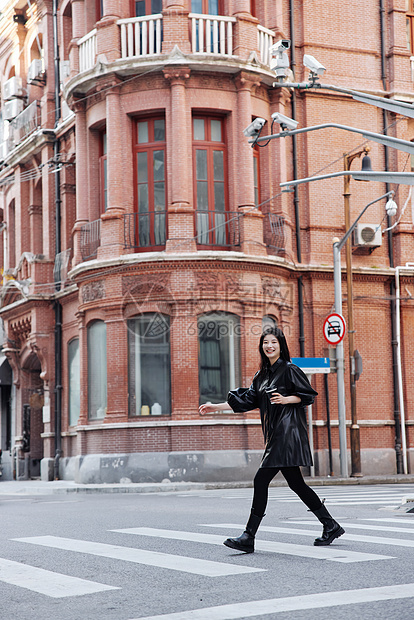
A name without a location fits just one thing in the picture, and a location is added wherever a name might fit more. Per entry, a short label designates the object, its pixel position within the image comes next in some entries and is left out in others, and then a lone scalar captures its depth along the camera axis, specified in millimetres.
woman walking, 7461
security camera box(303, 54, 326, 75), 17234
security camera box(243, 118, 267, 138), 20000
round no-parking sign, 22875
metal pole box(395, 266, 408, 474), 27500
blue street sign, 22781
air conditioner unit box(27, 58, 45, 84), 31375
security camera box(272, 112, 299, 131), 19225
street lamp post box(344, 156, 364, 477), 23962
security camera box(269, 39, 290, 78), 18266
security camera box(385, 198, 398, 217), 26594
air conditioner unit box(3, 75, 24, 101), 33219
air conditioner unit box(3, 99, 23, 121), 33125
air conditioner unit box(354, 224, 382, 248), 27616
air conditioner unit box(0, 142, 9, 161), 34500
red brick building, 24547
